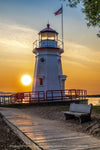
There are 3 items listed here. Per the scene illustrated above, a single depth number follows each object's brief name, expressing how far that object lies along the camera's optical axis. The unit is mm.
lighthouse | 24672
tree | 11375
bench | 9517
